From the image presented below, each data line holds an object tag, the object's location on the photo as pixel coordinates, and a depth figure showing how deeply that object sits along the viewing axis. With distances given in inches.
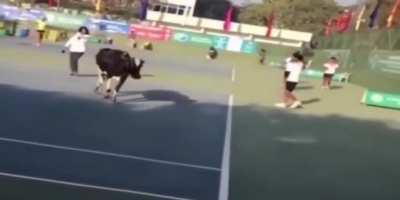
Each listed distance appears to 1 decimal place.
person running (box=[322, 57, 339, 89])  1318.9
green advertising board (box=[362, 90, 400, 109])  1035.3
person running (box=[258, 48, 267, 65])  2014.1
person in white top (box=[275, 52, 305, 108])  852.6
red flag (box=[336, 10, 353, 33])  2745.6
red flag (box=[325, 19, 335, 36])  3442.4
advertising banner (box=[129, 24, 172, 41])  2484.0
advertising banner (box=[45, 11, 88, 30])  2348.7
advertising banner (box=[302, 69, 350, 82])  1561.3
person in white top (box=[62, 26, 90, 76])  924.0
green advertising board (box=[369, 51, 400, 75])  1301.7
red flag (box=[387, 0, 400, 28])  1960.3
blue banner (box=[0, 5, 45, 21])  2294.9
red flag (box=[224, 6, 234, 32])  3533.0
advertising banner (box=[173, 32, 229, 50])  2502.5
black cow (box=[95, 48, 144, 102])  694.5
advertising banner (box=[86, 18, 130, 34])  2381.9
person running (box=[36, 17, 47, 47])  1477.1
